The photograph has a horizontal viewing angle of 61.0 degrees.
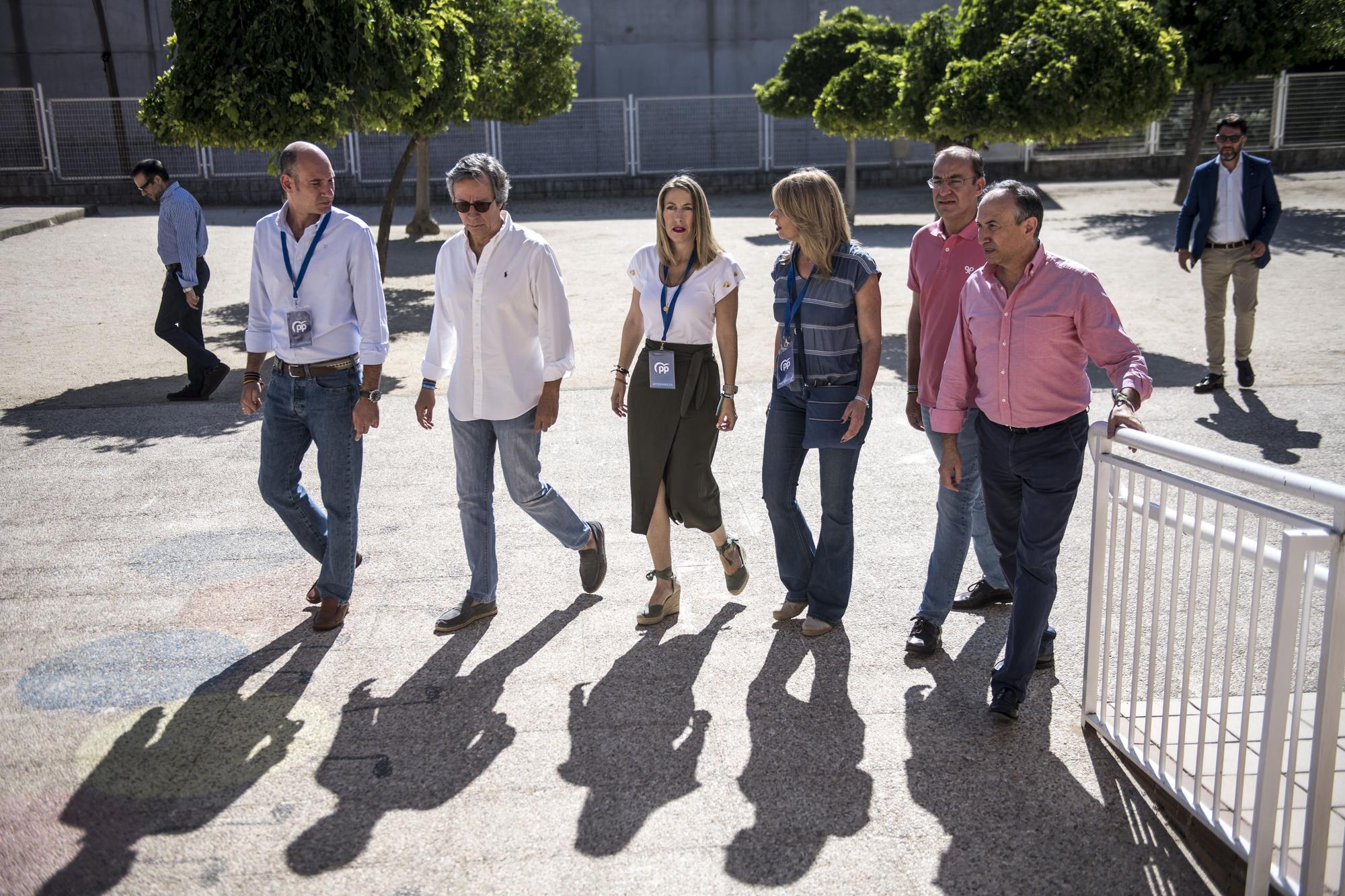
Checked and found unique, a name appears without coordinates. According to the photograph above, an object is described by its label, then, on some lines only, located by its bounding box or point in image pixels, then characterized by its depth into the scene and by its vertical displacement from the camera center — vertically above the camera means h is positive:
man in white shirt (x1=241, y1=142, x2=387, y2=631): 4.48 -0.67
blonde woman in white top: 4.51 -0.86
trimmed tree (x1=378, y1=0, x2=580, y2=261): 12.34 +1.02
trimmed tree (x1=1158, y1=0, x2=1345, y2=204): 17.16 +1.33
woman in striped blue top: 4.34 -0.84
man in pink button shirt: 3.64 -0.75
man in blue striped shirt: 8.66 -0.80
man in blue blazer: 8.12 -0.73
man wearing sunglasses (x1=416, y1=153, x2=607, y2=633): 4.48 -0.77
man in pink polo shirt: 4.43 -0.75
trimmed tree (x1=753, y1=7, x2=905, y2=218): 20.09 +1.48
